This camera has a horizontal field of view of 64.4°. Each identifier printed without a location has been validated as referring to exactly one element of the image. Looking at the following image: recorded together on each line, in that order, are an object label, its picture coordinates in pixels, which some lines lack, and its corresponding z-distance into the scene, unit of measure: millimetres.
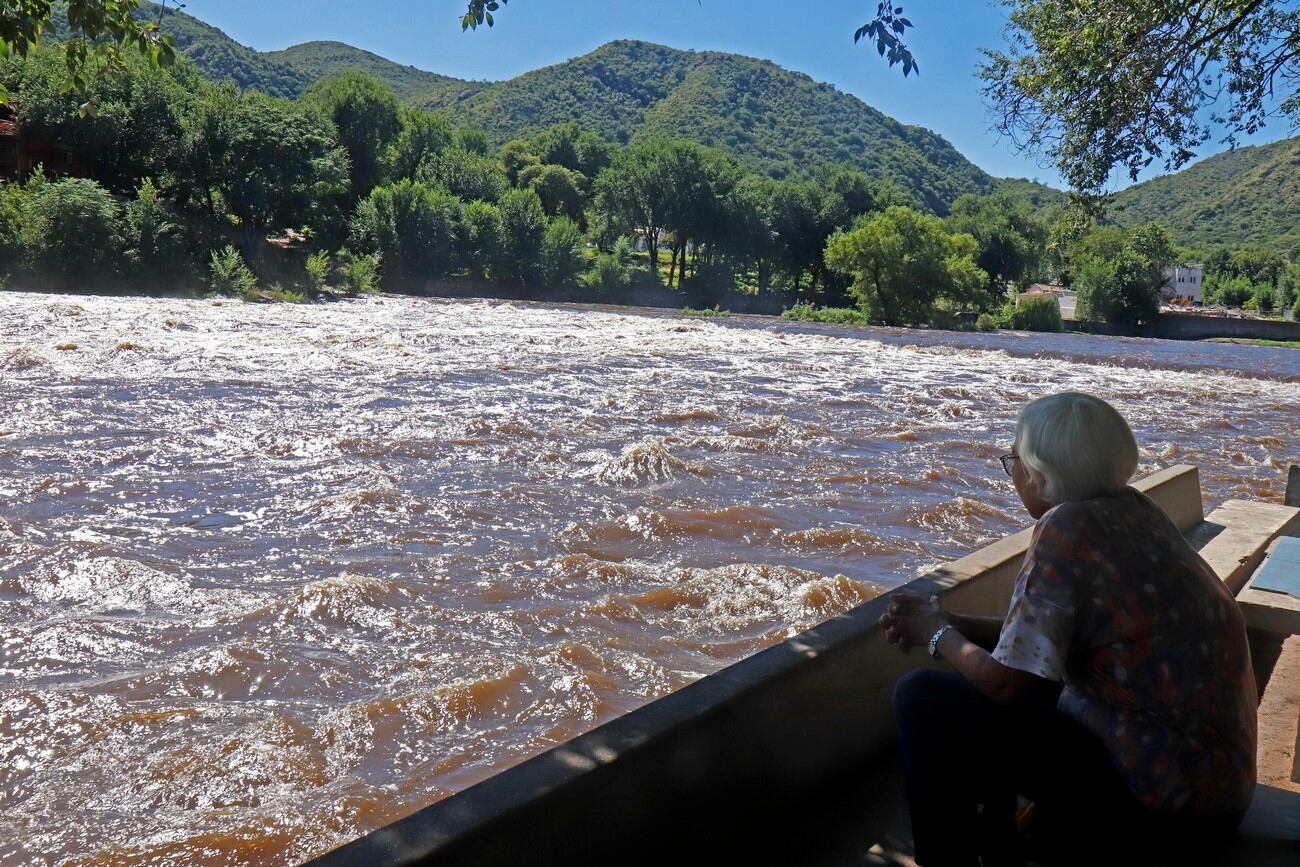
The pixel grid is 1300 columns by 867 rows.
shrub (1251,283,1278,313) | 109625
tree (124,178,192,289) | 41500
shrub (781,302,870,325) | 59719
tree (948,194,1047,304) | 84938
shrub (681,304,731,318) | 58469
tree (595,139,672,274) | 79688
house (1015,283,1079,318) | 94131
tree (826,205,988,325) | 57844
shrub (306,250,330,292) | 47875
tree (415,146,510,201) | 81250
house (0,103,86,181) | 47281
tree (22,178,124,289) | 38625
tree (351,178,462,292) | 63219
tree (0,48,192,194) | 45938
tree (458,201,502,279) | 67562
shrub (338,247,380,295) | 51688
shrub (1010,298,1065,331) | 61812
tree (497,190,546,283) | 69312
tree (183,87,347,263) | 52000
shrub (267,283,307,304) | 41781
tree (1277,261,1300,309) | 104188
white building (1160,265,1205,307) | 125362
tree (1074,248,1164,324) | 72500
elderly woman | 2297
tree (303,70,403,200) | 76875
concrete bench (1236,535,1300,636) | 3748
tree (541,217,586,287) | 70625
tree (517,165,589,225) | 99438
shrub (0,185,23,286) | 38062
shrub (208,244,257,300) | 42750
